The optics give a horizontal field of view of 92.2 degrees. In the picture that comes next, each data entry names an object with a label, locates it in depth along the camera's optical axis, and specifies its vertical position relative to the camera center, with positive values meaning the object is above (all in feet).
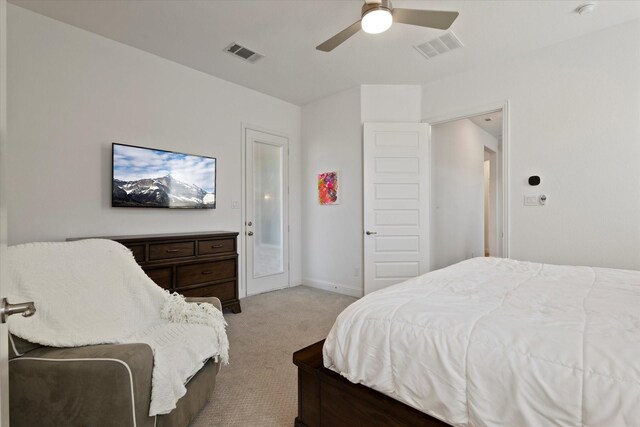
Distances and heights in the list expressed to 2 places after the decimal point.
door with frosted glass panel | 14.01 +0.14
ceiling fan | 6.53 +4.37
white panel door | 12.92 +0.51
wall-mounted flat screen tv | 9.92 +1.29
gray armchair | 4.03 -2.31
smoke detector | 8.13 +5.55
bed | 2.79 -1.51
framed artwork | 14.67 +1.31
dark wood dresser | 9.25 -1.52
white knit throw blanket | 4.65 -1.74
